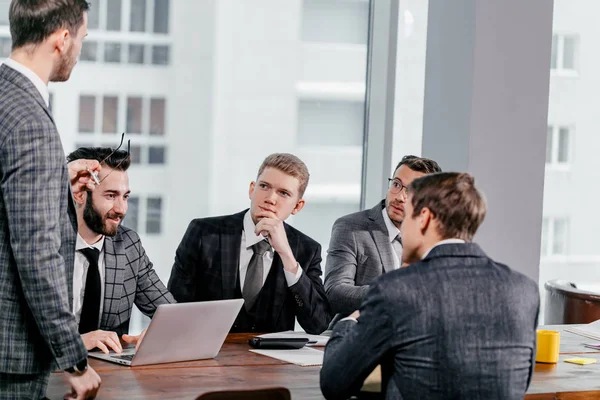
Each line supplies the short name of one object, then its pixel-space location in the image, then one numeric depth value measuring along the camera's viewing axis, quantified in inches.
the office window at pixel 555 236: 229.9
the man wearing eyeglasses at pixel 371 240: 153.3
